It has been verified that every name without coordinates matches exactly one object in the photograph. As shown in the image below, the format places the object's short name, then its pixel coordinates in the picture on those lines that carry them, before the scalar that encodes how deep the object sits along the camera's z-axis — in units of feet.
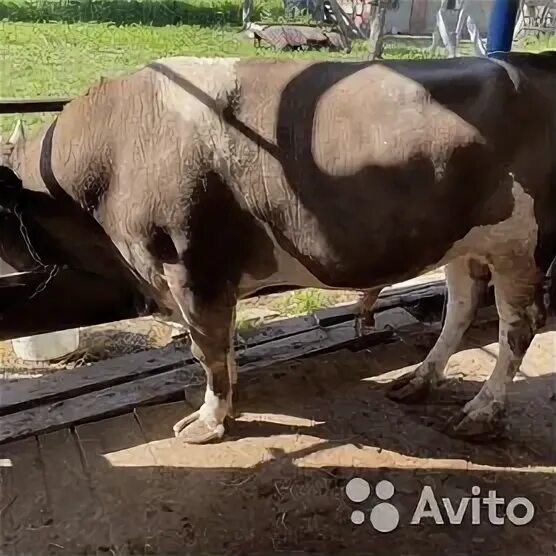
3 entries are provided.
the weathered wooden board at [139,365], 9.17
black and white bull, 7.33
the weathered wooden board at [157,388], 8.77
